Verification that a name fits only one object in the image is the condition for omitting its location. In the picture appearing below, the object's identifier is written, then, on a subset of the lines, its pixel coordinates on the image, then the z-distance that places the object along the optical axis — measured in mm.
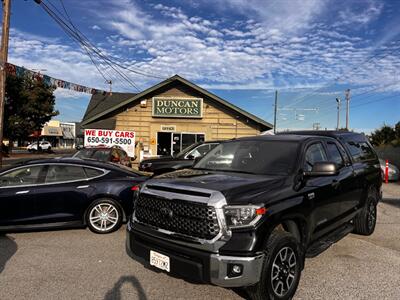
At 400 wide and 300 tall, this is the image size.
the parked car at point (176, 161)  10301
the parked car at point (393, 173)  16906
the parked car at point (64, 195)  6234
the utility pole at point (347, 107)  50406
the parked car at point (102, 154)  13117
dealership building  18859
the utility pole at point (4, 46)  11711
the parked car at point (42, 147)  49375
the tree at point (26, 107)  36125
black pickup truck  3439
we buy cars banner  17469
